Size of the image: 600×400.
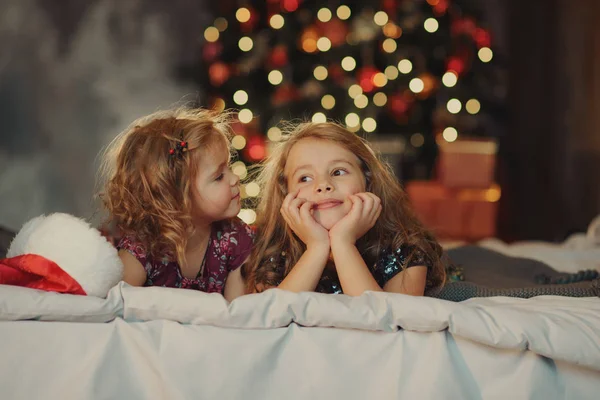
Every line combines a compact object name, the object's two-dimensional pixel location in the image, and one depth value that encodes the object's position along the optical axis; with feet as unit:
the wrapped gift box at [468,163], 15.93
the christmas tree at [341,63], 15.42
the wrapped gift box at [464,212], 16.10
